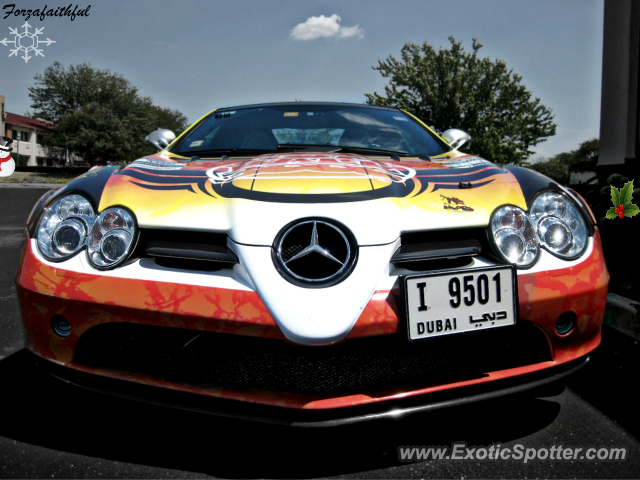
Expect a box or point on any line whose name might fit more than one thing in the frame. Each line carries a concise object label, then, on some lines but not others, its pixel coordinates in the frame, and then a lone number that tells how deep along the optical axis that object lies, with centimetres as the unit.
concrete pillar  681
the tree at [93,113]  3656
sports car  122
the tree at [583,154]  4347
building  5497
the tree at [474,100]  2589
